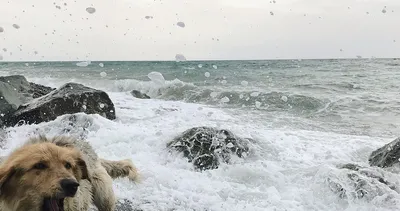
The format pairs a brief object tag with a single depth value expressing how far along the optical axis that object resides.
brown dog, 2.97
